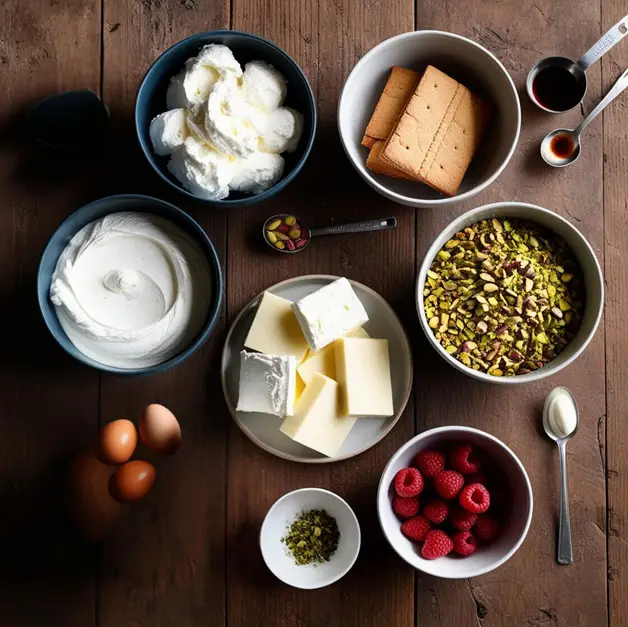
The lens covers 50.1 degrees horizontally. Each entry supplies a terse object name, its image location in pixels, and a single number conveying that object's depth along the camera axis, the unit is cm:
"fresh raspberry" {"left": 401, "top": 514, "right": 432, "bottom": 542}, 118
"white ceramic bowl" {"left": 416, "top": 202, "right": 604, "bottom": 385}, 114
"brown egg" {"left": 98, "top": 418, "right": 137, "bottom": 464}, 112
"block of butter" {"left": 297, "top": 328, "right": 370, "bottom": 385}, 122
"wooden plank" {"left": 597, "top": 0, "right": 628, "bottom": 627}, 128
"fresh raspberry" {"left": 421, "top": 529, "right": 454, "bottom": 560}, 115
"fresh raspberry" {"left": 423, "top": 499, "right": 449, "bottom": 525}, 118
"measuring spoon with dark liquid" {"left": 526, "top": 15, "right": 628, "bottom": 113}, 126
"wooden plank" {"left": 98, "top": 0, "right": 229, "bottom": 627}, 125
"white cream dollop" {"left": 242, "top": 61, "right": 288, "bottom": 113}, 112
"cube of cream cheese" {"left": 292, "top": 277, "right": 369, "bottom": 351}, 114
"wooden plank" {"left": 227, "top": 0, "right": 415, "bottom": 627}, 125
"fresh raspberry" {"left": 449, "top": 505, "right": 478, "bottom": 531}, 117
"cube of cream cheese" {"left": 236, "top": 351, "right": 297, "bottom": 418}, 115
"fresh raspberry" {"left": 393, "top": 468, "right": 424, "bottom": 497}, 116
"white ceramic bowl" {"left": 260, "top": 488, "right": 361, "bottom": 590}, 117
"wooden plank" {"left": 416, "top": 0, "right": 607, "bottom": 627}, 126
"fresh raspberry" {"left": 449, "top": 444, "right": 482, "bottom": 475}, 118
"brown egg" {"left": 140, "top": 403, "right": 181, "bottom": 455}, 114
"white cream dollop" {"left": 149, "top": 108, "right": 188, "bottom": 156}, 110
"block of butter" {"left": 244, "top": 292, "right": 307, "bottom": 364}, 119
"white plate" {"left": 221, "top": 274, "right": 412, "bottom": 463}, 122
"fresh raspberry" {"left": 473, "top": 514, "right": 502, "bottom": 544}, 119
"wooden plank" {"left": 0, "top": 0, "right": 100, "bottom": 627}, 125
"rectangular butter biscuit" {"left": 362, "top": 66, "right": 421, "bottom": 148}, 119
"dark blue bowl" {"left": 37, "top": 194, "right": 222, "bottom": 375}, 111
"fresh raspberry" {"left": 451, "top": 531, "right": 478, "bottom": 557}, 116
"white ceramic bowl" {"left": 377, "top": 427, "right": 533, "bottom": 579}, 114
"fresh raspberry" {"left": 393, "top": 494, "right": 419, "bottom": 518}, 118
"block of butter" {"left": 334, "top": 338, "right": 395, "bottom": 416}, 118
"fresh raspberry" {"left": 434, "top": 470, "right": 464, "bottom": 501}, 116
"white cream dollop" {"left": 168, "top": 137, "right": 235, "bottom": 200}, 109
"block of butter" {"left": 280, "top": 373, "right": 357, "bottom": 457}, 118
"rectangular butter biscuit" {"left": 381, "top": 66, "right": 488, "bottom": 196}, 114
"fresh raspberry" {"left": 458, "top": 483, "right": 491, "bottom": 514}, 114
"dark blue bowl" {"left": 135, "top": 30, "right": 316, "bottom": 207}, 112
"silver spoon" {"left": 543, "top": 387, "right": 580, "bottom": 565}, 124
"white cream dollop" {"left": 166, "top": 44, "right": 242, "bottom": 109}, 110
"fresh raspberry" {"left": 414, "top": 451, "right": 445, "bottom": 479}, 118
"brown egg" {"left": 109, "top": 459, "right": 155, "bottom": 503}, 114
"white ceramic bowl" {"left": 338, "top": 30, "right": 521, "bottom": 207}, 115
